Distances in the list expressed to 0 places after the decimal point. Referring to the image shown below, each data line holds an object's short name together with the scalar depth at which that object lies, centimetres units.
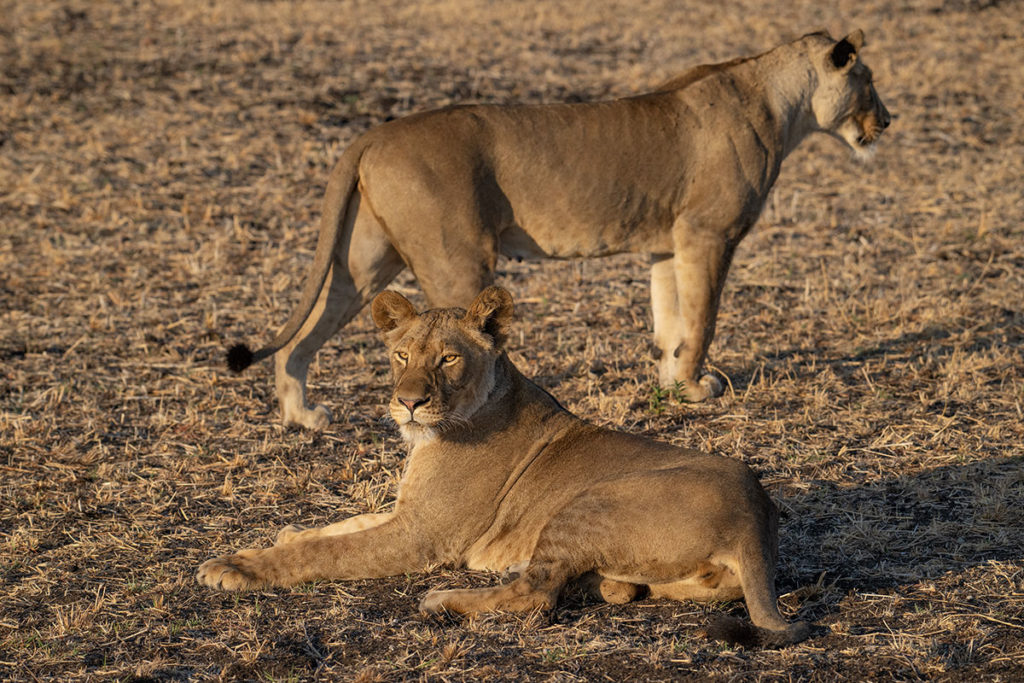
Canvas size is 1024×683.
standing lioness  1208
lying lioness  842
